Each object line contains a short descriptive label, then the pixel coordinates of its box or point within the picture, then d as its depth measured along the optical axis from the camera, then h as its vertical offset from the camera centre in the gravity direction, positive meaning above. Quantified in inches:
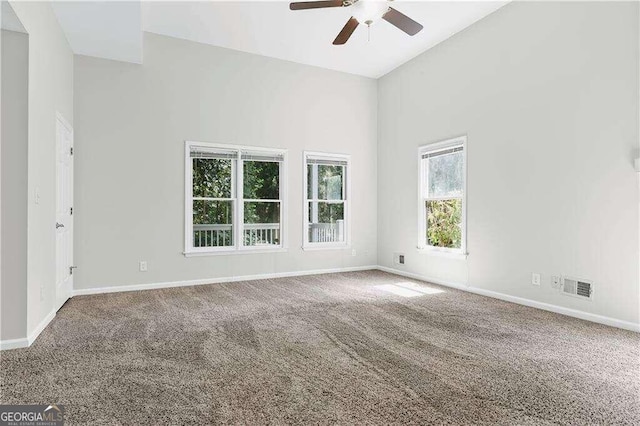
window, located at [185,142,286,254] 210.5 +9.0
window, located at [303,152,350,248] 243.6 +8.9
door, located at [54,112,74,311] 150.0 -5.9
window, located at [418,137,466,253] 200.8 +10.3
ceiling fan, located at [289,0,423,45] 124.8 +70.6
